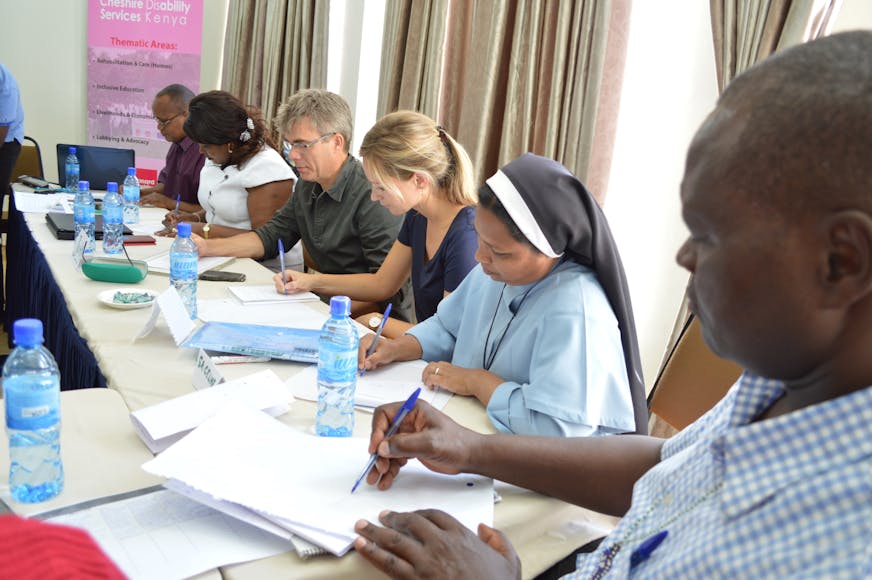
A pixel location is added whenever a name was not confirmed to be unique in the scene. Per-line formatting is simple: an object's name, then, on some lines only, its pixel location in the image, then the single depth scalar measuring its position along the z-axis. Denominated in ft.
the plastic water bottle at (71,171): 12.94
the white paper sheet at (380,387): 4.77
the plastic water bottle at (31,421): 3.18
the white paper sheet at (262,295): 7.06
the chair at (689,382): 5.80
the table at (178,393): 3.09
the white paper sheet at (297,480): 3.17
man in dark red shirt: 12.64
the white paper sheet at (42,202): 10.88
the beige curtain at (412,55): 11.21
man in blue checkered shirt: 1.94
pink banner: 18.47
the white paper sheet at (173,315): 5.52
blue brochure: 5.38
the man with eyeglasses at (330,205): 9.16
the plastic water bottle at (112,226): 8.78
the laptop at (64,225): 9.15
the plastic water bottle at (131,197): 10.59
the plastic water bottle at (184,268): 6.47
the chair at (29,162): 14.96
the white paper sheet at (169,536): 2.88
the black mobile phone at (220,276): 7.70
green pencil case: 7.22
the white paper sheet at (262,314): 6.32
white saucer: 6.44
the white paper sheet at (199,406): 3.86
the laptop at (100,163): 13.25
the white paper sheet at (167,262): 7.94
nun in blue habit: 4.35
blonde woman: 7.29
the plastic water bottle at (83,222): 8.07
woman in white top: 10.43
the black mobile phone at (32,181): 12.80
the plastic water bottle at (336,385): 4.29
